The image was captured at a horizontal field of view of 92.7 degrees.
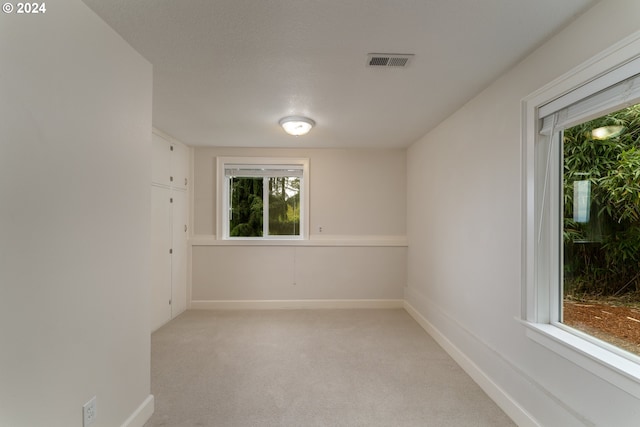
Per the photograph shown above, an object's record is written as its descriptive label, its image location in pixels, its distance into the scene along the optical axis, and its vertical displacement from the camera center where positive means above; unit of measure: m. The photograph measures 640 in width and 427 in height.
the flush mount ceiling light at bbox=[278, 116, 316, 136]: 3.12 +0.93
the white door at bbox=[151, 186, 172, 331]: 3.55 -0.56
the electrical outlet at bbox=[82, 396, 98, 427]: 1.46 -0.98
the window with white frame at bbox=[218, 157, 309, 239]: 4.61 +0.17
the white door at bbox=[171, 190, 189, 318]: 4.05 -0.59
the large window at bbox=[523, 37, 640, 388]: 1.45 +0.02
